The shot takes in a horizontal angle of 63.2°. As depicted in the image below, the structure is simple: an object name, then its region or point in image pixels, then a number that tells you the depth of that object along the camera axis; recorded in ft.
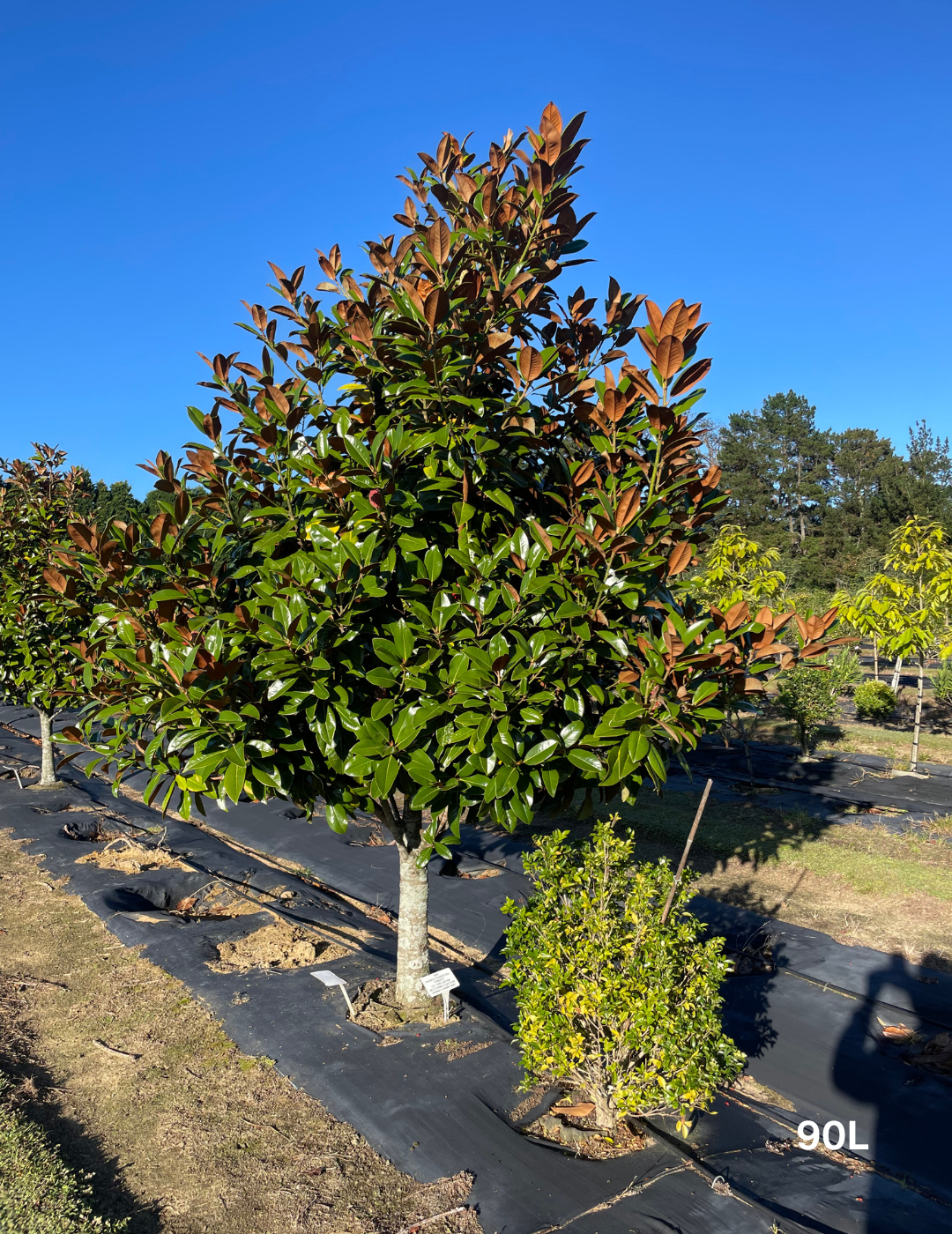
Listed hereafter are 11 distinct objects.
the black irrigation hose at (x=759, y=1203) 11.60
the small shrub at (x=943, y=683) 60.64
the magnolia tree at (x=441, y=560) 11.49
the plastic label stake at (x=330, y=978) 16.99
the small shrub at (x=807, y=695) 46.16
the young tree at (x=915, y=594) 47.19
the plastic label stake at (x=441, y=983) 16.47
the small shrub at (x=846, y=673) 50.14
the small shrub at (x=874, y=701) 64.64
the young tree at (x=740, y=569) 47.93
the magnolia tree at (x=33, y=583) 35.06
